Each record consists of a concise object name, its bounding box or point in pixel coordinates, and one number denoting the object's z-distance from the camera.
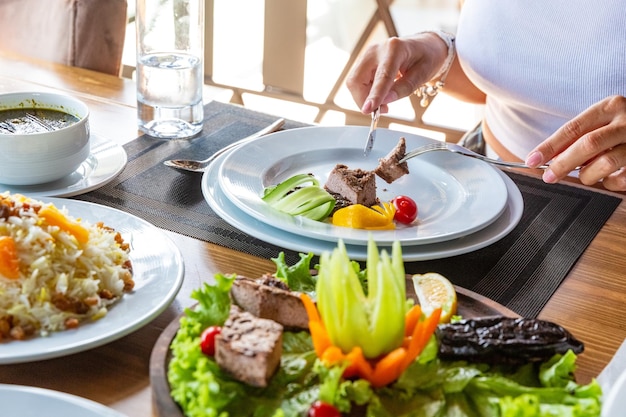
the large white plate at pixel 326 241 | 1.21
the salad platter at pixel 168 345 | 0.79
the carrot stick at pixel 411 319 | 0.86
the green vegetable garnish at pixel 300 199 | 1.33
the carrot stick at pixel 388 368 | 0.79
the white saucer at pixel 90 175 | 1.38
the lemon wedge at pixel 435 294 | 0.98
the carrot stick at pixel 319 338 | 0.83
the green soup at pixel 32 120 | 1.41
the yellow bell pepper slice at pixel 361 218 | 1.30
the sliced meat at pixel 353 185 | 1.37
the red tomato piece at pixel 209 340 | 0.83
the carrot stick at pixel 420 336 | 0.82
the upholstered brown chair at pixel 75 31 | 2.28
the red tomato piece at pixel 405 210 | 1.38
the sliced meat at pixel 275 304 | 0.90
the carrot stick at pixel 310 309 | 0.85
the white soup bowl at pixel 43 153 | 1.33
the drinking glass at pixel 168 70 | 1.74
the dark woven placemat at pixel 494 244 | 1.22
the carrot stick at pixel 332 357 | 0.79
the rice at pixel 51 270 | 0.94
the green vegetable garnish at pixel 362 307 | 0.81
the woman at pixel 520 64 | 1.80
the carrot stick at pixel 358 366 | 0.79
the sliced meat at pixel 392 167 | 1.50
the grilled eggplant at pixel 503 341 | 0.85
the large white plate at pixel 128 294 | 0.89
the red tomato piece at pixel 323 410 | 0.75
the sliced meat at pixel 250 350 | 0.78
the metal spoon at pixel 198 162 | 1.52
